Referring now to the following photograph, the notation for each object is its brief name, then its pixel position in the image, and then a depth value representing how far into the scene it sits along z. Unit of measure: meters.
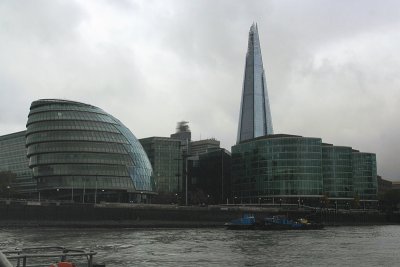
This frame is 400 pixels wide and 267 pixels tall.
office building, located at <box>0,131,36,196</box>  186.55
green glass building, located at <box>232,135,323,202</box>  195.12
